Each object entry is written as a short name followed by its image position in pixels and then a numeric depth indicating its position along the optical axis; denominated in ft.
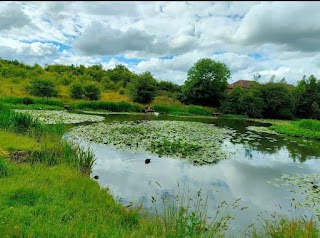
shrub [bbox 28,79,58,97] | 86.99
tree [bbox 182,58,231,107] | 104.16
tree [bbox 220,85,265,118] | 95.00
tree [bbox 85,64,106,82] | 134.88
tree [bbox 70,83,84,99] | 93.43
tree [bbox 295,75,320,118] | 106.34
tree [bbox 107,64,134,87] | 136.51
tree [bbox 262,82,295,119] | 95.62
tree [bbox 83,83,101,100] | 93.48
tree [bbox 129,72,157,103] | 96.42
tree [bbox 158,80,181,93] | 138.19
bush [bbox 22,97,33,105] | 72.36
